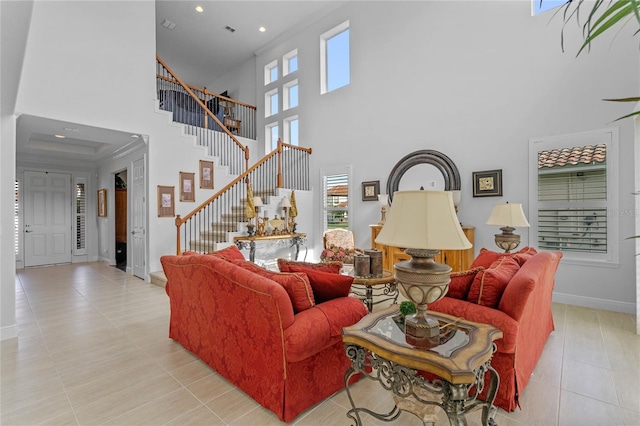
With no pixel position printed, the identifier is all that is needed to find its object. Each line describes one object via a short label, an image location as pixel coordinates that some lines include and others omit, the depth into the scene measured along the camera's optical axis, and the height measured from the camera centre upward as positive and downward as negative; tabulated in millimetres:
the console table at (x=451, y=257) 4805 -735
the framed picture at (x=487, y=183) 4949 +420
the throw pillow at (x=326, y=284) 2395 -543
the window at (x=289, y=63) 8531 +4013
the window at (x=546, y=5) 4655 +2999
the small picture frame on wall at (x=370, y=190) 6430 +425
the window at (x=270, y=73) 9133 +4011
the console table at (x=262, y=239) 6000 -561
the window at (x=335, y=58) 7281 +3589
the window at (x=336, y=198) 7031 +312
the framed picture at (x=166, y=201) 6363 +238
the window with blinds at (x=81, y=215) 8617 -37
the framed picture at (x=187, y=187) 6750 +553
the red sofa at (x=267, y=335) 2047 -859
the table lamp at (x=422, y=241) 1612 -157
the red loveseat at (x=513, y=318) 2087 -732
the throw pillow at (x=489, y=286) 2275 -548
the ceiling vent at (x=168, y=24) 7869 +4695
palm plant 713 +467
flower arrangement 4277 -588
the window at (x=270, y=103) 9125 +3118
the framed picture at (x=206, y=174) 7117 +857
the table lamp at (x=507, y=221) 3658 -128
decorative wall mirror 5414 +784
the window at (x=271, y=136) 9039 +2147
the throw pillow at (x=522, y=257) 2826 -429
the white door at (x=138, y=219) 6434 -122
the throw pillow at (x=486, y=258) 3293 -508
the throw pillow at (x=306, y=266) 2508 -434
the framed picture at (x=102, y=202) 8453 +293
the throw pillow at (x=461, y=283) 2430 -554
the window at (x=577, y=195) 4133 +198
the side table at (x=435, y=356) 1504 -725
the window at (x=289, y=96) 8578 +3126
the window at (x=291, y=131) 8578 +2169
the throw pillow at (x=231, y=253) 3401 -439
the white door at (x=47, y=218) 7777 -103
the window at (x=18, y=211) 7555 +64
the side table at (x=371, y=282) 3477 -772
